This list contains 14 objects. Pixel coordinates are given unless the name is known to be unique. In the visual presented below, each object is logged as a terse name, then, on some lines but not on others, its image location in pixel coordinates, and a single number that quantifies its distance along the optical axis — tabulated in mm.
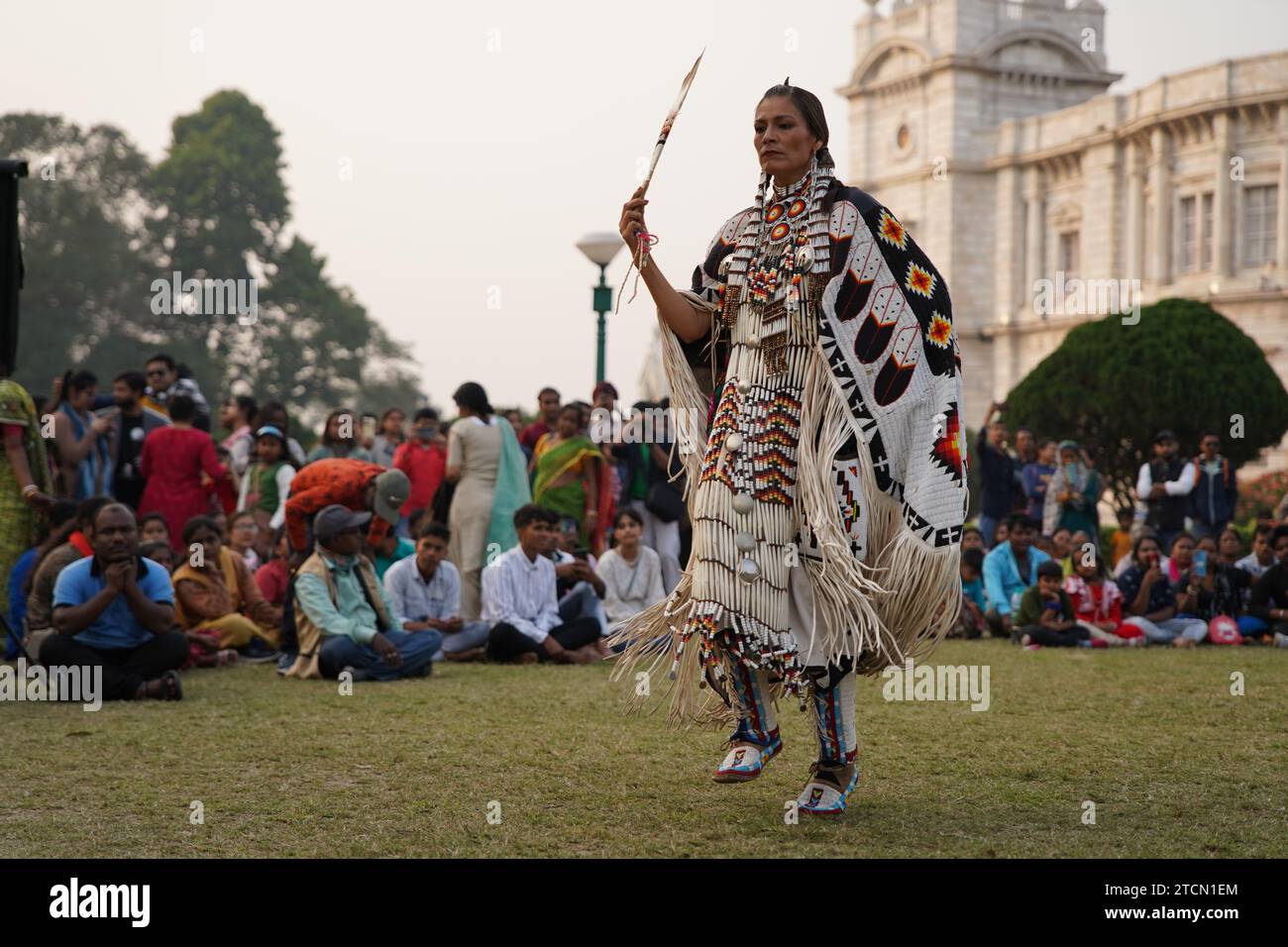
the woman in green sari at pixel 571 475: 11602
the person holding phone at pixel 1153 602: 11977
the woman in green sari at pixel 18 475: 8992
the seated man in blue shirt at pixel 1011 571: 12234
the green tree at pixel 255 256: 58531
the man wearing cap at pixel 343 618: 8953
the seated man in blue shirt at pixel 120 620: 7703
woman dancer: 5027
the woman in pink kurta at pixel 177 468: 10742
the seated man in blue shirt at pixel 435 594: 10352
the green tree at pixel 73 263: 50750
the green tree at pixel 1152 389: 29812
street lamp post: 15078
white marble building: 40500
